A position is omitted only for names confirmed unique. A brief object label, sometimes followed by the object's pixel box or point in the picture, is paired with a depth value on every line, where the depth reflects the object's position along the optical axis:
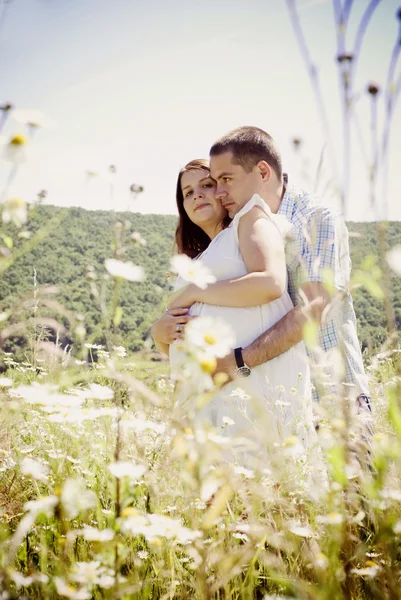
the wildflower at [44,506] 1.04
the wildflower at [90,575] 1.00
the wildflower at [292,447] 1.16
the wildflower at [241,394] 1.79
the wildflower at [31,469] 1.13
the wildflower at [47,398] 1.23
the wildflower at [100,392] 1.32
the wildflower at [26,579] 1.03
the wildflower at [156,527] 1.02
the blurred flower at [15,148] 1.06
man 2.05
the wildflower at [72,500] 1.07
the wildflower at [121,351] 2.39
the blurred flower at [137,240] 1.12
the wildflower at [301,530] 1.10
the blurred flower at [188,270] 1.14
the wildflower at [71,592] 0.97
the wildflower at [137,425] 1.28
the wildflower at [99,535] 0.97
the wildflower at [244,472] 1.25
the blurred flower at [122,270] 0.94
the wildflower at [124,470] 0.89
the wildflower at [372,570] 1.04
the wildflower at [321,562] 0.85
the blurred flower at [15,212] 1.06
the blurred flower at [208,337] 0.90
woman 1.96
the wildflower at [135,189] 1.16
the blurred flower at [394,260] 0.88
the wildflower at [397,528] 0.88
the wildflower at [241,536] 1.26
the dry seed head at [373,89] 0.89
